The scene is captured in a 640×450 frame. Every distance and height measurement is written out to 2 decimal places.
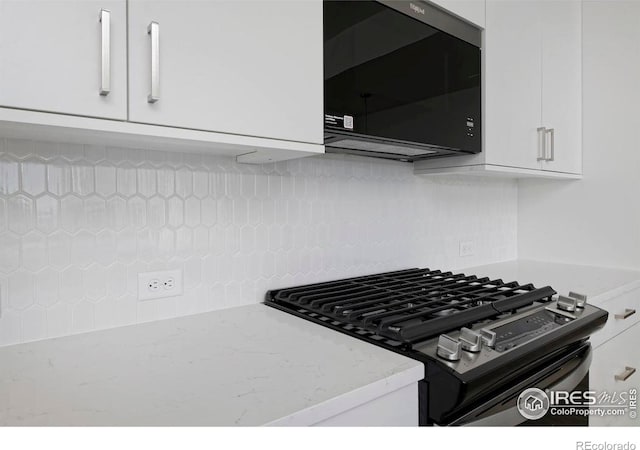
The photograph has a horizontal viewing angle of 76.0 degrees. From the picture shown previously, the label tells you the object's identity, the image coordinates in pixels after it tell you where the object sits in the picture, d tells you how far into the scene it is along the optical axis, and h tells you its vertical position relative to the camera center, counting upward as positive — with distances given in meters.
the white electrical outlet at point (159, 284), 1.14 -0.17
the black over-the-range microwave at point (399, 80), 1.13 +0.45
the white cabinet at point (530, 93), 1.59 +0.56
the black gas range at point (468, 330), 0.84 -0.27
